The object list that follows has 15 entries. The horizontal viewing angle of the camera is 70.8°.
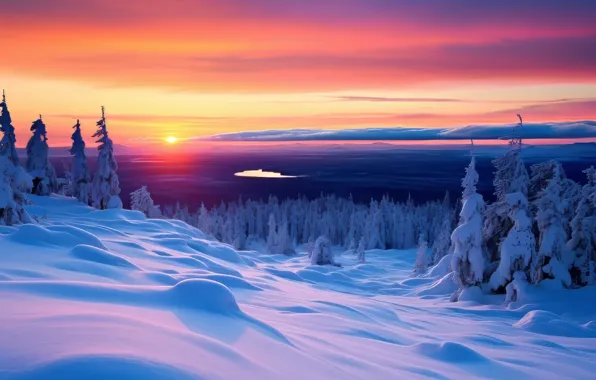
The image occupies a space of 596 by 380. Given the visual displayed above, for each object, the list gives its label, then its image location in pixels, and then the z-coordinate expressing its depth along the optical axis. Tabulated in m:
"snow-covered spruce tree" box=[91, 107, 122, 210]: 38.81
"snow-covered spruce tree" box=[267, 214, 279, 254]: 76.80
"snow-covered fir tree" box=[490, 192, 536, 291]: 21.95
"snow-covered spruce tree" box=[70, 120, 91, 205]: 40.59
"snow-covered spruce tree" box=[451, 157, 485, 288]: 23.48
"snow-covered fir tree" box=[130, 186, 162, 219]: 47.94
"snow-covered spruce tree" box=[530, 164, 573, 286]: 21.94
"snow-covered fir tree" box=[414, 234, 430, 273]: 43.37
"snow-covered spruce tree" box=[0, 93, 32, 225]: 17.70
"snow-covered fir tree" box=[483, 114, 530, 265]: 24.16
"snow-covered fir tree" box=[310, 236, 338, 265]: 45.84
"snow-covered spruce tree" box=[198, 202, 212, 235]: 70.58
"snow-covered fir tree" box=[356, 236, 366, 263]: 58.11
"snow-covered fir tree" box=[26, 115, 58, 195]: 37.50
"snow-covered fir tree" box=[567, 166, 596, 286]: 23.03
